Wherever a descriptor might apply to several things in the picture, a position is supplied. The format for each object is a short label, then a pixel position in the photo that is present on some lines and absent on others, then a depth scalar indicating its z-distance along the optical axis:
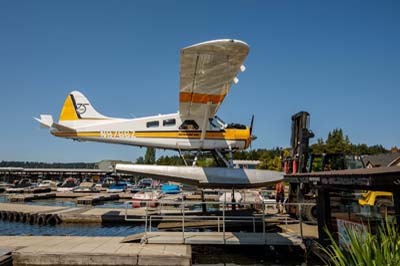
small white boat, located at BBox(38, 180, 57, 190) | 60.94
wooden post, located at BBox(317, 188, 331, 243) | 6.54
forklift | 12.09
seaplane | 10.42
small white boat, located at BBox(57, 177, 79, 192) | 47.06
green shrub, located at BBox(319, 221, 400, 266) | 3.08
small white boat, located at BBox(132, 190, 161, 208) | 26.00
